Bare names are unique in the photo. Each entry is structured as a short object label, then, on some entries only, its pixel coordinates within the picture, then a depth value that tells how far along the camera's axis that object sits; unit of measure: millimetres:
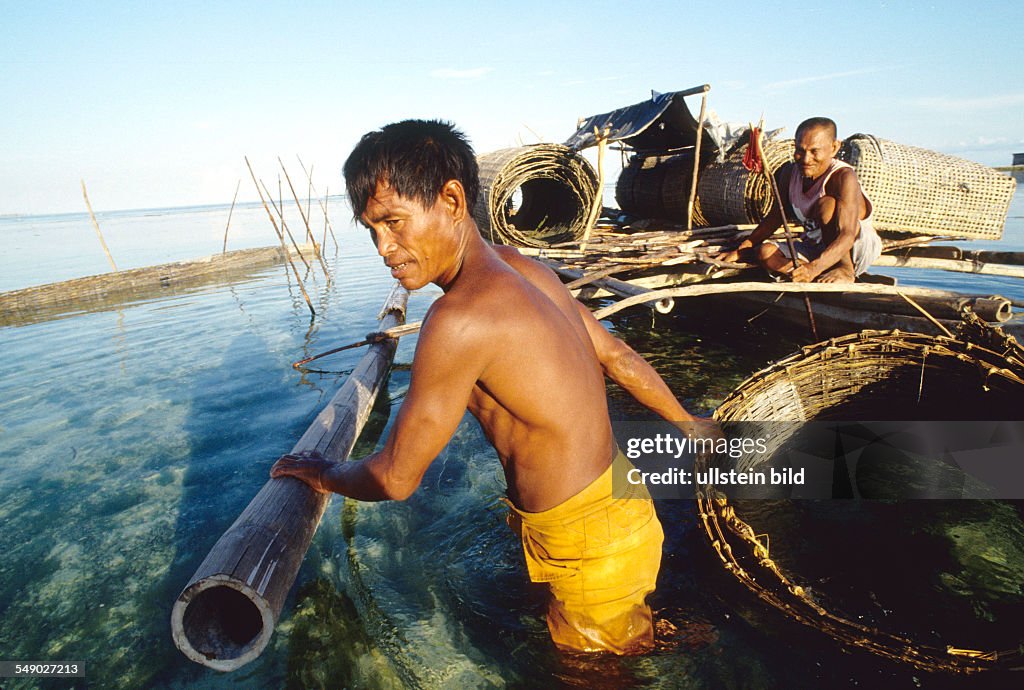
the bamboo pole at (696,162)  6785
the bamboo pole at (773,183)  4609
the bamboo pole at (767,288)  3857
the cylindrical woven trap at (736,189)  7129
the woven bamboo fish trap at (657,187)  8867
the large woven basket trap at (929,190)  5844
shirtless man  1596
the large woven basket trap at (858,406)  2033
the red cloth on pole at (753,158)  5332
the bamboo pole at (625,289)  4141
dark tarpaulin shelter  8258
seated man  4762
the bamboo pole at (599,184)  7234
